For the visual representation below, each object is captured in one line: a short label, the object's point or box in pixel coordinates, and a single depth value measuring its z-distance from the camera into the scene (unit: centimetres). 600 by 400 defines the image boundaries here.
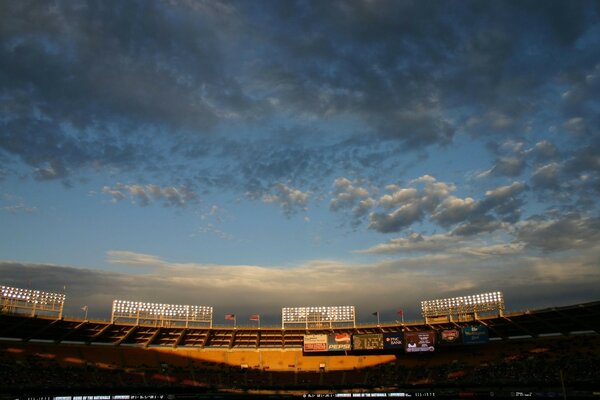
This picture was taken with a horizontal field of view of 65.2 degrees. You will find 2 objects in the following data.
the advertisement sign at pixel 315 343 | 9200
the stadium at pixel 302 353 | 7481
